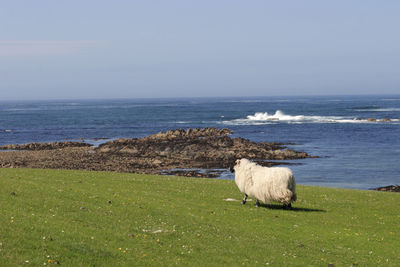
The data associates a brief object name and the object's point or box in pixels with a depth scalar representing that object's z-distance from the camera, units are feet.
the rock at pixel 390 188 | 133.18
